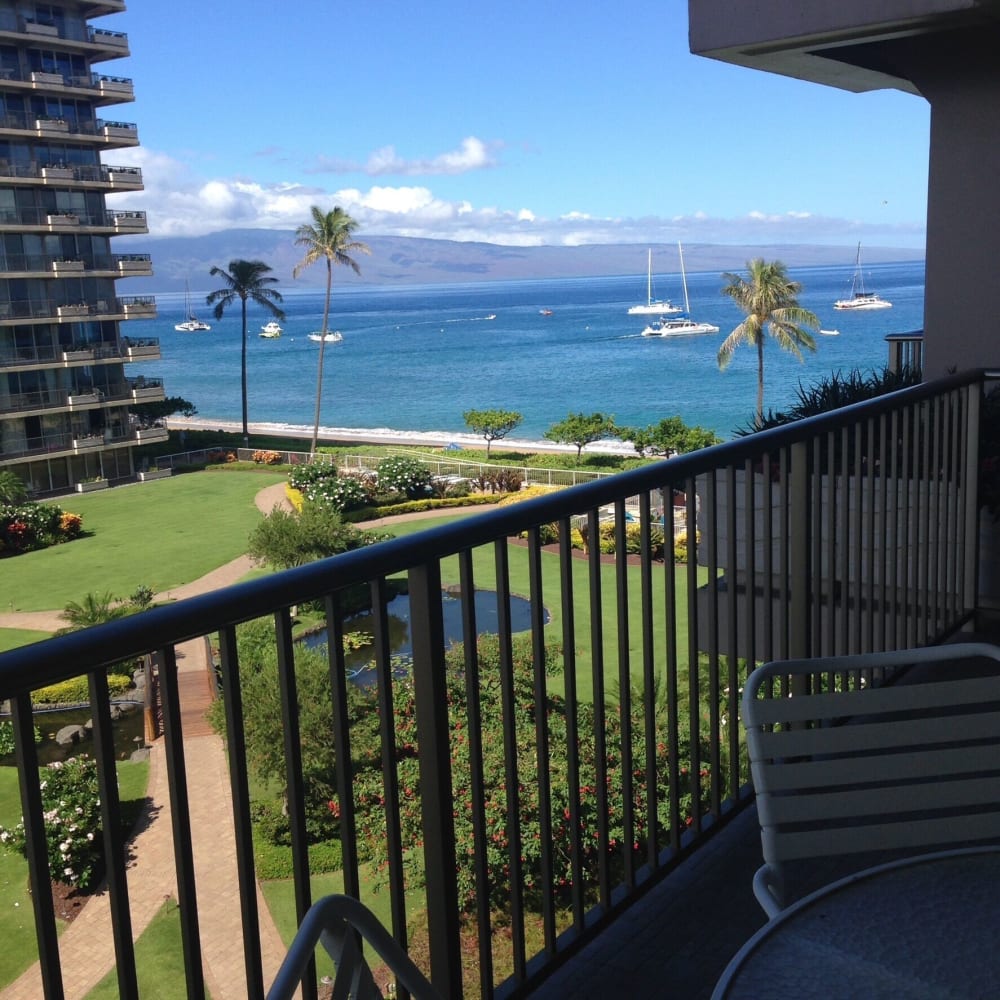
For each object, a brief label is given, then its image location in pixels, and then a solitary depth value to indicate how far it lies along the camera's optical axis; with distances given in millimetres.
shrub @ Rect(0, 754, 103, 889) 9766
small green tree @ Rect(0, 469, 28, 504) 40969
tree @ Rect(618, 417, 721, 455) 46344
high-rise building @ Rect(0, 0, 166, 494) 49844
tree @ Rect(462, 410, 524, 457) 55438
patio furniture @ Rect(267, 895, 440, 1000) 963
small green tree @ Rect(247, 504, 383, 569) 27828
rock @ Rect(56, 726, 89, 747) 16214
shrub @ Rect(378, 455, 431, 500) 39812
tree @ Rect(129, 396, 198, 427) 55094
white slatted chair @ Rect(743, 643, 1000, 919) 1657
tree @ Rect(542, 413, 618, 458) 50875
